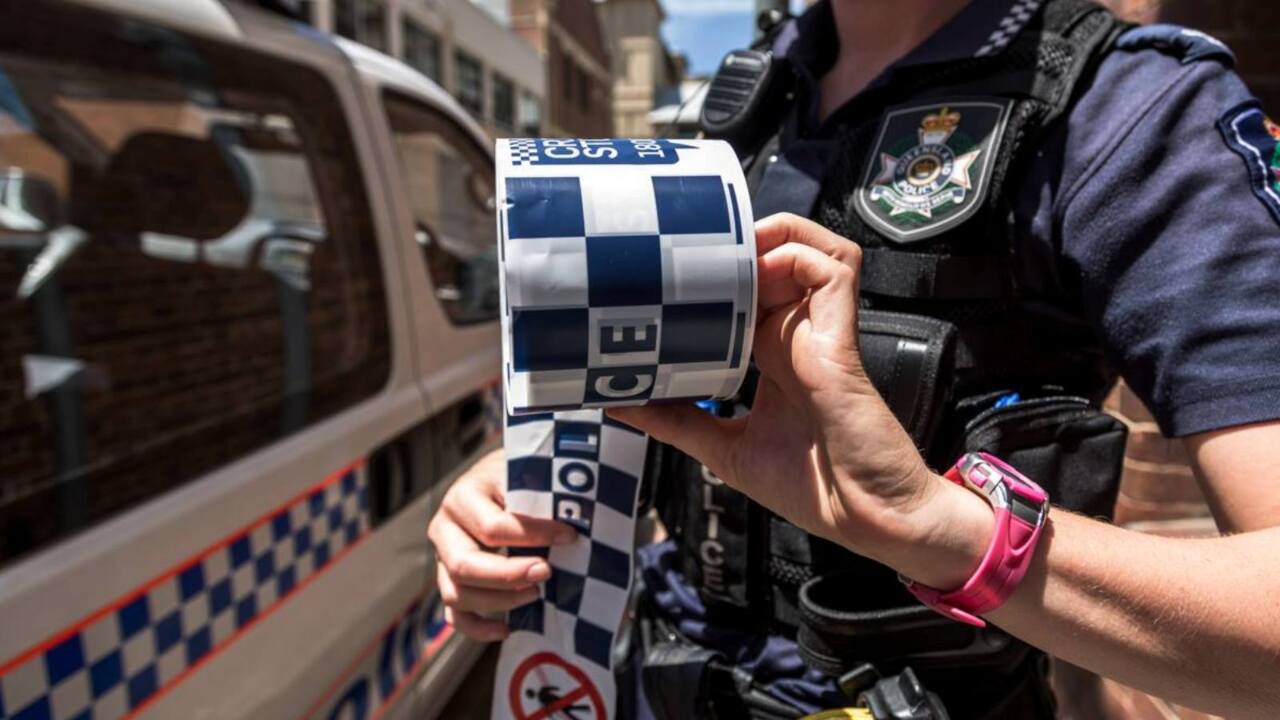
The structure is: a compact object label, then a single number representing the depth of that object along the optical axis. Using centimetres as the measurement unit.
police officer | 62
